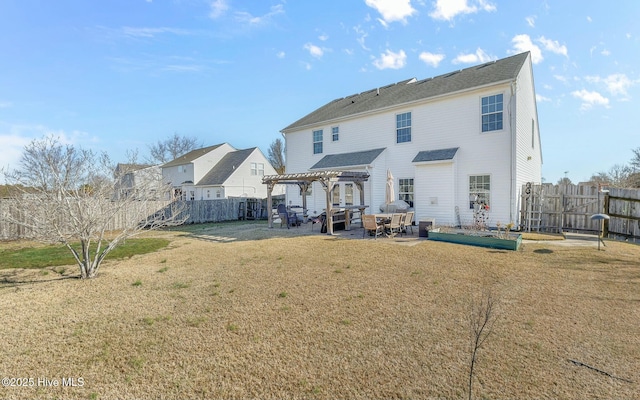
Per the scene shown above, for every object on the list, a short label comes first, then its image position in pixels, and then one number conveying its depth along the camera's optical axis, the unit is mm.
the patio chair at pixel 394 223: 11145
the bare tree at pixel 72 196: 6008
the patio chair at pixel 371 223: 11055
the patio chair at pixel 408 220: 11827
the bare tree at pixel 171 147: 53781
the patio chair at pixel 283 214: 15052
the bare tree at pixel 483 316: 3662
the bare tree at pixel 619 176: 24406
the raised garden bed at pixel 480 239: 8938
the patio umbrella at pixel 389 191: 12945
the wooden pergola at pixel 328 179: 12367
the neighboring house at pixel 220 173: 31234
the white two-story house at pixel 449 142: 12531
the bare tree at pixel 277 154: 52656
